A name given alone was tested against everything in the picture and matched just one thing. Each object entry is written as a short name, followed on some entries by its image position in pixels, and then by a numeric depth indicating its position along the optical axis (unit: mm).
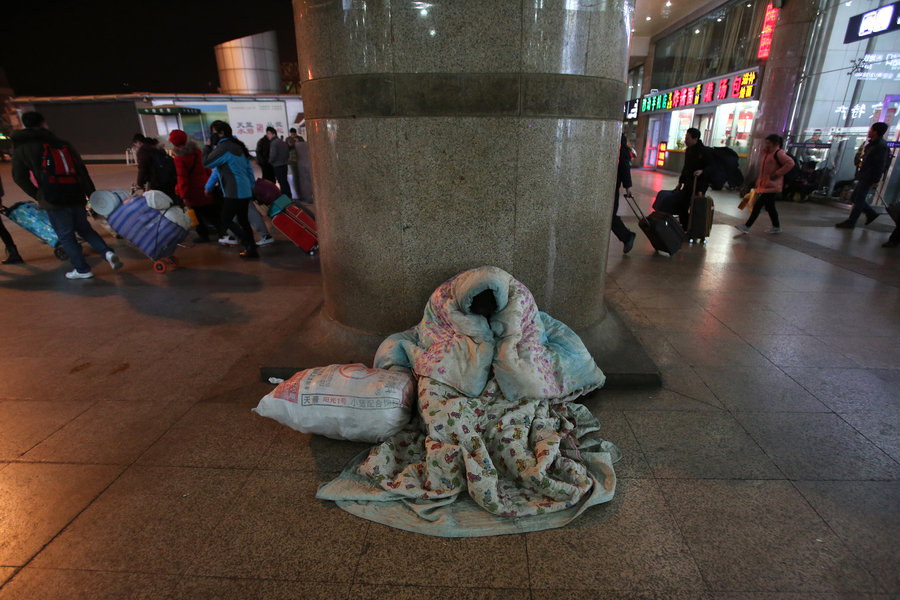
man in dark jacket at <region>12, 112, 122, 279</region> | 5504
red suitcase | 7188
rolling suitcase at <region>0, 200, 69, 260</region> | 6891
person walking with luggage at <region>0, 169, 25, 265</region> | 7027
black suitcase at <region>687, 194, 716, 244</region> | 7918
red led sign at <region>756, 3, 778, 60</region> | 14820
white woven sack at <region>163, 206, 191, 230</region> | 6277
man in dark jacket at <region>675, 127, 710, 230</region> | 8180
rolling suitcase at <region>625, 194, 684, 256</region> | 7117
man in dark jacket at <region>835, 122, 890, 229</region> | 8648
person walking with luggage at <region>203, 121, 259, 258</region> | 6648
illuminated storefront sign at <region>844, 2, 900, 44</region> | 10469
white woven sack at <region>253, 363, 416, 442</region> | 2707
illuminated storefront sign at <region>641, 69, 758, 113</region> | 15911
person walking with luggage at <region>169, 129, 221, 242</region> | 7496
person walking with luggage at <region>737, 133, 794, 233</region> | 8281
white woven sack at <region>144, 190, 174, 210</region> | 6176
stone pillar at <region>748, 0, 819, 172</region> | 13414
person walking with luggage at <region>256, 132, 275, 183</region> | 11664
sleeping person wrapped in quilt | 2363
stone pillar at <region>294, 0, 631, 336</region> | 3021
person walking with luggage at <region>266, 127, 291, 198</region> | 11359
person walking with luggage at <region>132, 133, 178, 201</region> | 8031
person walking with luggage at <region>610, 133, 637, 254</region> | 6883
